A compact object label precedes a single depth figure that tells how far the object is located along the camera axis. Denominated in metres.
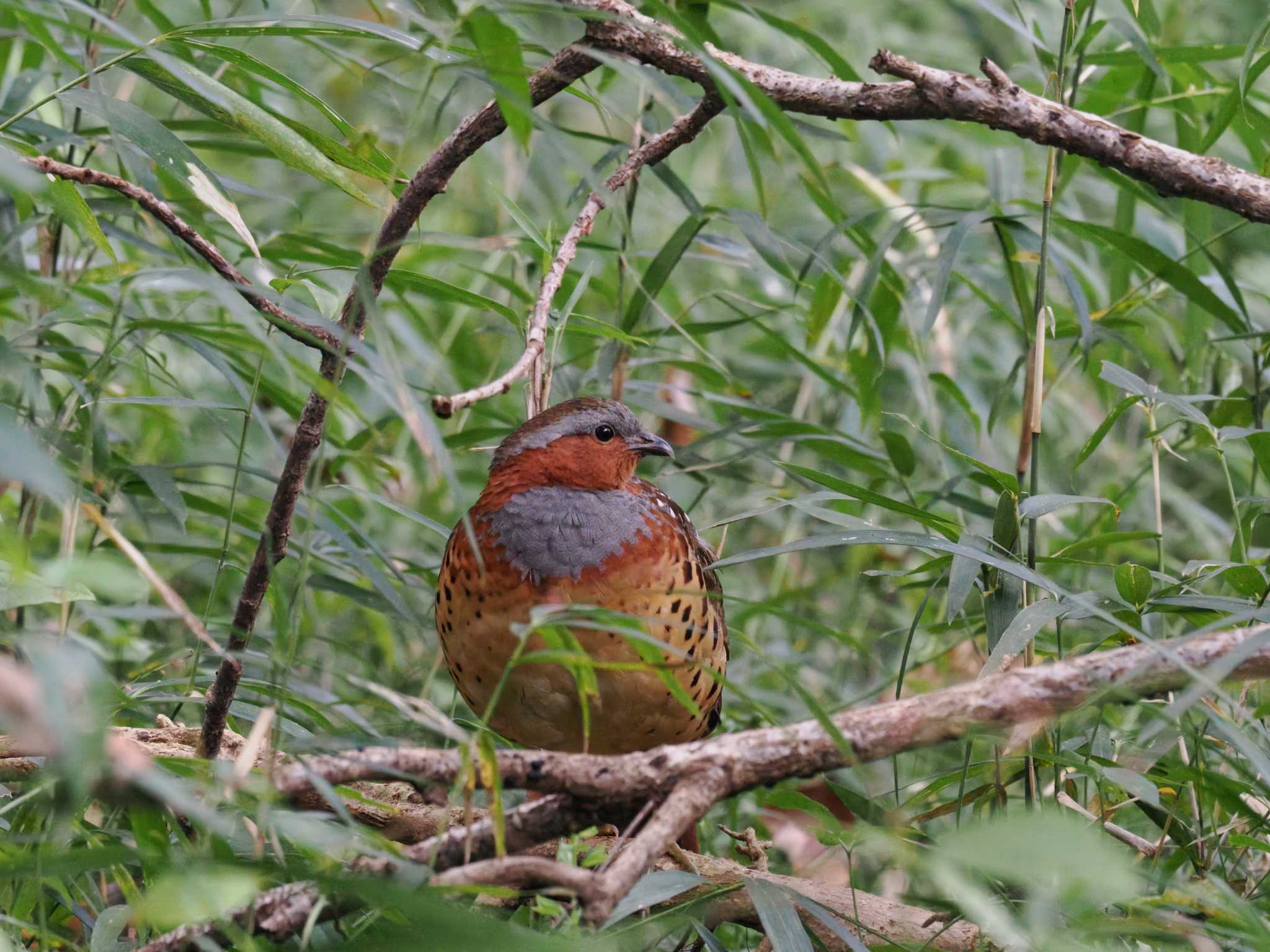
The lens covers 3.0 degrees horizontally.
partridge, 7.47
